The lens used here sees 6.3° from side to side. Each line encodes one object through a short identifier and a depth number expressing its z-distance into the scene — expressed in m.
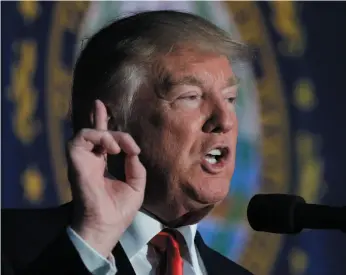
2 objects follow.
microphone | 3.28
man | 3.52
